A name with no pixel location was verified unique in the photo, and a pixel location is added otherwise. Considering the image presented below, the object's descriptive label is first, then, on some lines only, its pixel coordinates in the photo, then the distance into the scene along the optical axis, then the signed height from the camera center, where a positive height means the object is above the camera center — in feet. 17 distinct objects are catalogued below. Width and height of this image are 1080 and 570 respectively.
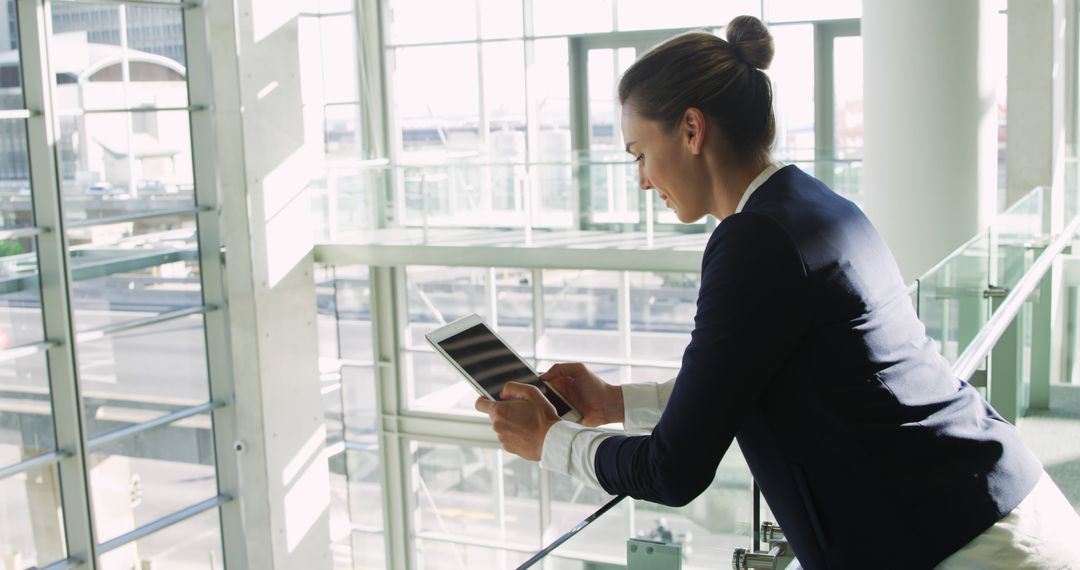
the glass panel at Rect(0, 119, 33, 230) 33.81 +0.48
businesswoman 5.03 -1.02
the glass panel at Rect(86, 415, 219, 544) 38.63 -10.04
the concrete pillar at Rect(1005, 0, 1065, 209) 41.63 +2.12
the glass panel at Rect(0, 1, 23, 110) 33.58 +3.73
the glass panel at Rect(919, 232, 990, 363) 10.89 -1.45
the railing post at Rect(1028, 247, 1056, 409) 18.25 -3.01
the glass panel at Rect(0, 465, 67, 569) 35.17 -10.05
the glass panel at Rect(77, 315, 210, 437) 38.24 -6.38
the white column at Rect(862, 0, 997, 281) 22.38 +0.70
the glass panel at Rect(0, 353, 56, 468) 34.81 -6.60
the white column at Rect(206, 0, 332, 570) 39.93 -3.23
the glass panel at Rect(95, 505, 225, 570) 39.58 -12.79
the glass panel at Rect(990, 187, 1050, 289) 14.79 -1.18
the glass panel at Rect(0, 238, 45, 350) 33.99 -2.99
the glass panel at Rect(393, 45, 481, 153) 53.01 +3.69
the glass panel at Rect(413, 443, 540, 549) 52.85 -14.82
